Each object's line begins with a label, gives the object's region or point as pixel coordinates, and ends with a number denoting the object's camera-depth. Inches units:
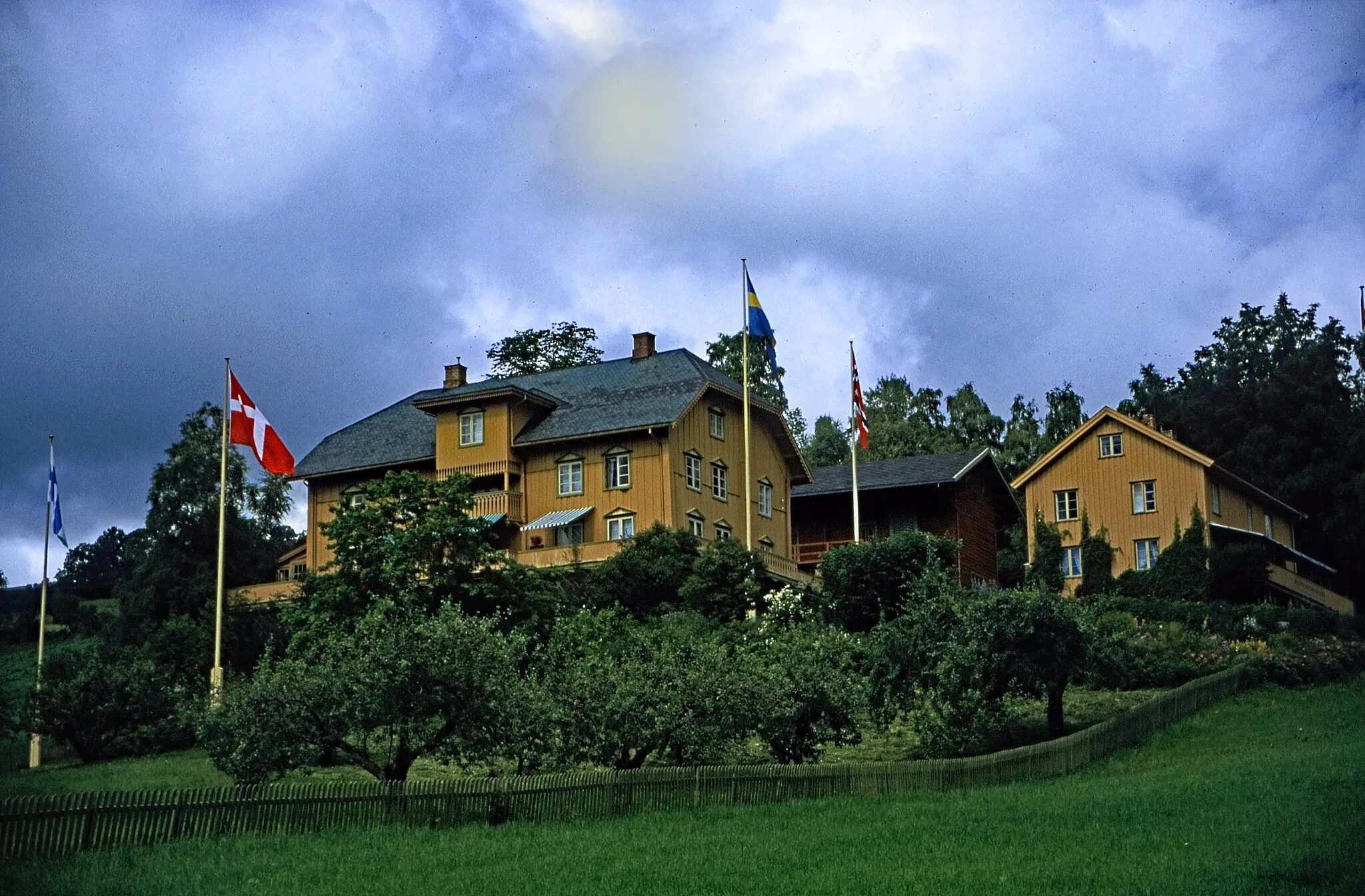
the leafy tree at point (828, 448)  3634.4
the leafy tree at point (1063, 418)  3597.4
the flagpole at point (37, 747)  1934.1
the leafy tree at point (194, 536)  2372.0
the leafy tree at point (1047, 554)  2659.9
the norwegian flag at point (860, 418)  2203.5
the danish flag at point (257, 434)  1824.6
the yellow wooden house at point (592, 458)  2324.1
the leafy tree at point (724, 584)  2082.9
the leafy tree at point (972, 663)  1438.2
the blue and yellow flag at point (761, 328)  2153.1
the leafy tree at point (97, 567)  4082.2
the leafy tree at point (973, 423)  3577.8
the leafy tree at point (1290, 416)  2989.7
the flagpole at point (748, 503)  2215.9
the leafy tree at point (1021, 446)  3472.0
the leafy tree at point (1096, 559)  2615.7
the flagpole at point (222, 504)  1806.7
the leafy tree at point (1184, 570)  2474.2
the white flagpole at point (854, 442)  2239.9
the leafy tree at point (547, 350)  3395.7
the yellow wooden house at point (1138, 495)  2613.2
